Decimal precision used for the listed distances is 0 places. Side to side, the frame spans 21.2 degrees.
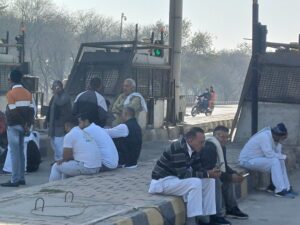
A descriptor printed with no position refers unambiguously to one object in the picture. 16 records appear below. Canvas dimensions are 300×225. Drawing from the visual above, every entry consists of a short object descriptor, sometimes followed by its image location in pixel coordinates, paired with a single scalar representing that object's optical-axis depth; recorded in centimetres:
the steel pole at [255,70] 1515
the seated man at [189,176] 899
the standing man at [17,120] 1223
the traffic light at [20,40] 2106
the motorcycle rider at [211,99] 4241
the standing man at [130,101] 1430
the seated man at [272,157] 1240
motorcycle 4124
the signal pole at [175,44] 2302
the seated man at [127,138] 1235
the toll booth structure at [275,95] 1758
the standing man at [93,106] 1355
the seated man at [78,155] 1075
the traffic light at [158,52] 2188
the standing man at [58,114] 1491
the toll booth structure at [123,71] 1961
